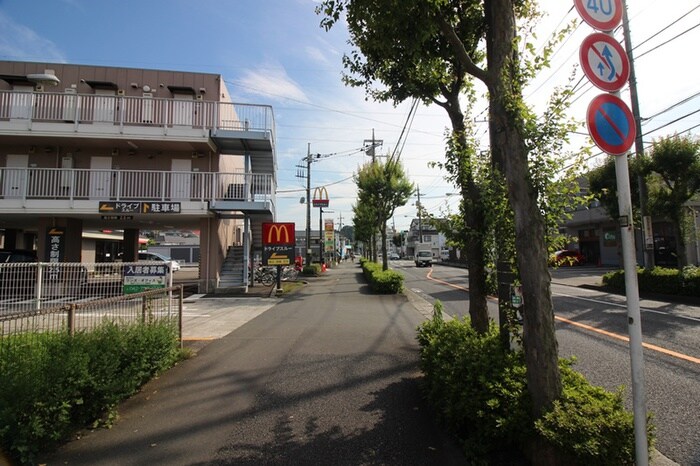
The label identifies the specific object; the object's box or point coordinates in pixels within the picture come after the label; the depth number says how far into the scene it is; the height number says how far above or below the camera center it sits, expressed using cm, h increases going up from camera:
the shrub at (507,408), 245 -120
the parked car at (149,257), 3160 -18
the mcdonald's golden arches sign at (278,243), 1647 +42
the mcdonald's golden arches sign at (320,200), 3403 +462
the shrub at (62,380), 312 -121
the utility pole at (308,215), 3234 +315
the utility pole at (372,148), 2569 +706
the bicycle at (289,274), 2528 -141
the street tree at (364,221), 2649 +241
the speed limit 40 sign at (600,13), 277 +171
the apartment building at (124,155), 1506 +442
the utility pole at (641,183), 1406 +255
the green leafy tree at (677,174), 1405 +273
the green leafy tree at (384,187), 2170 +367
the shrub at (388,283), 1587 -131
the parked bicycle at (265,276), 2138 -129
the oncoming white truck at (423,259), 4653 -100
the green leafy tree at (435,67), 408 +248
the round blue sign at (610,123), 270 +88
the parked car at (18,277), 716 -40
